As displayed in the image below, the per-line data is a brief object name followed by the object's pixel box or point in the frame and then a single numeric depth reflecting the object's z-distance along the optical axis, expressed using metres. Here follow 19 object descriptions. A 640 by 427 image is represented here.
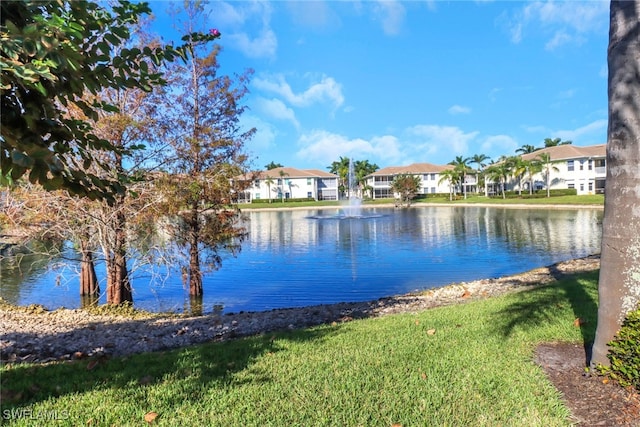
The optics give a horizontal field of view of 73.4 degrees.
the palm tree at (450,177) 81.81
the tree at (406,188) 74.50
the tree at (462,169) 83.44
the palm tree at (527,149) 90.88
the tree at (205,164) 13.00
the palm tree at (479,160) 87.69
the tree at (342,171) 100.75
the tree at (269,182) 89.19
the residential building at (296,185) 92.31
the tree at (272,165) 115.31
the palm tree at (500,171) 75.06
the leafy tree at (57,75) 2.31
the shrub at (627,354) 3.89
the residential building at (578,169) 64.38
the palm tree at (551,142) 98.56
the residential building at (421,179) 90.25
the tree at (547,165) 68.12
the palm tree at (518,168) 70.44
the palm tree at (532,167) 68.38
